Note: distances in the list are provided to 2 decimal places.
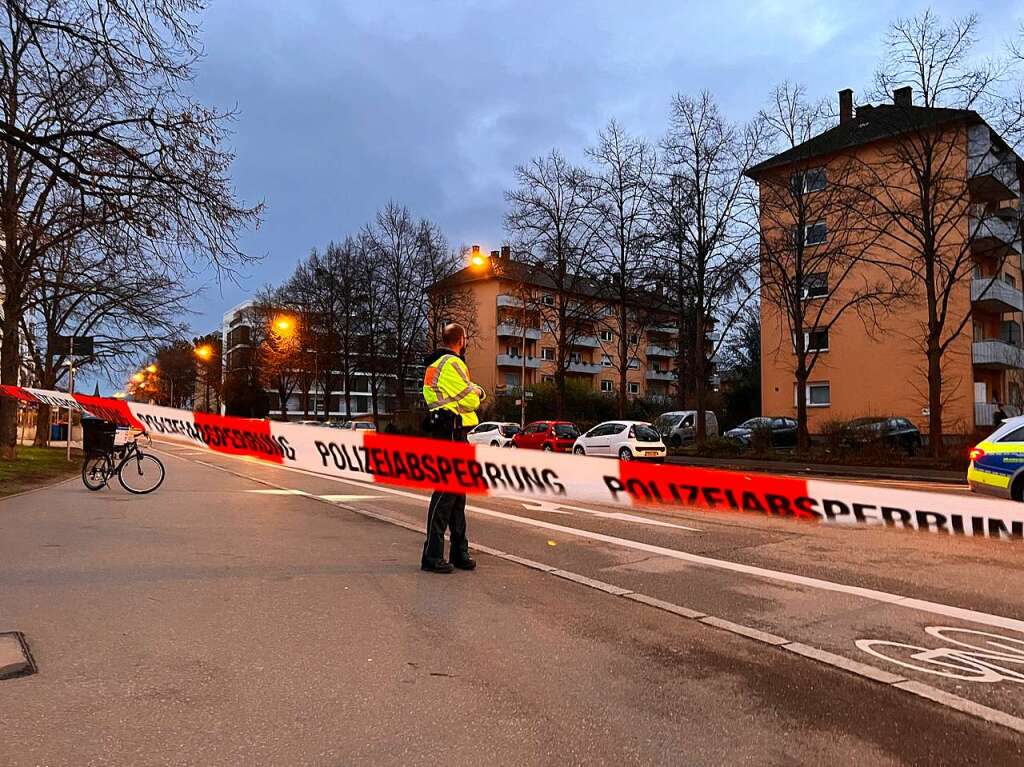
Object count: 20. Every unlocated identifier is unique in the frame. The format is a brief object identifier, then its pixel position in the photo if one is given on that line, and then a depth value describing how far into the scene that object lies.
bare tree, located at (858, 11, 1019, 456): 23.88
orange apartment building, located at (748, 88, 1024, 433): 24.84
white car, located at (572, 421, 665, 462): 26.41
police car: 11.31
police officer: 6.27
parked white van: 39.31
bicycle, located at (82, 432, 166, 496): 13.14
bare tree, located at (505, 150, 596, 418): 34.84
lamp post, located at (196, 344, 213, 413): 60.07
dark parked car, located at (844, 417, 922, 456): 26.08
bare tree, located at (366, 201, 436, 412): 46.66
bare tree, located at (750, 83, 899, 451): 26.84
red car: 30.98
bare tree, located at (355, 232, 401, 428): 47.16
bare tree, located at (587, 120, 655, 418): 33.53
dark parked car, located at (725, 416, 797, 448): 32.16
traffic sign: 23.61
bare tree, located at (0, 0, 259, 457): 10.63
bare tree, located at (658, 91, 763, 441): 30.77
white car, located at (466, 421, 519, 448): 33.41
